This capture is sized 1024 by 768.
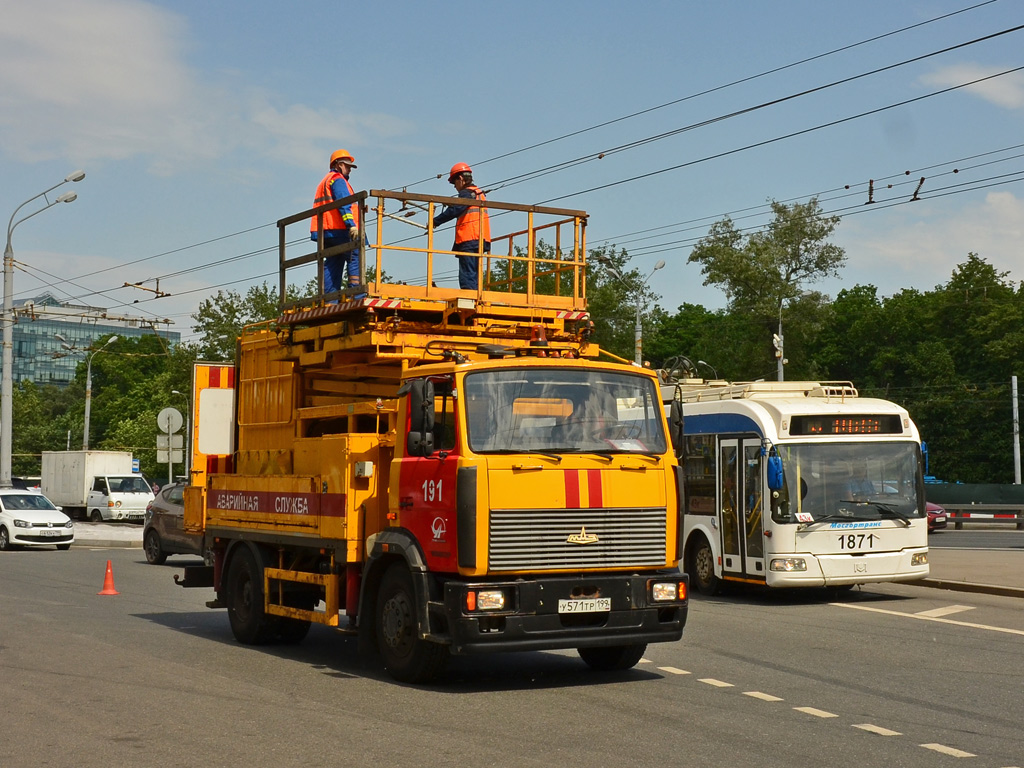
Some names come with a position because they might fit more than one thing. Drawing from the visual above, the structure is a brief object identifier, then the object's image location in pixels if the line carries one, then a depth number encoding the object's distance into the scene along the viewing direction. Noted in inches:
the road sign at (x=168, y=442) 1321.4
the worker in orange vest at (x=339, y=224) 485.4
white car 1266.0
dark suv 1022.4
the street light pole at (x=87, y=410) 2893.7
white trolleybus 684.1
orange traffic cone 756.5
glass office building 1765.5
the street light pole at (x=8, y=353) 1461.6
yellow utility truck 393.7
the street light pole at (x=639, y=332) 1566.7
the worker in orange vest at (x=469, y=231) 501.4
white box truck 1857.8
